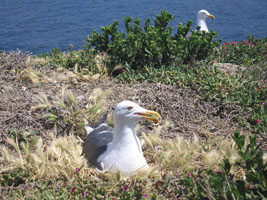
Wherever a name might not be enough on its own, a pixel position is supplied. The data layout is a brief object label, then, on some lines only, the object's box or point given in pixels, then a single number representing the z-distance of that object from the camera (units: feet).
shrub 27.45
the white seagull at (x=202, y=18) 41.34
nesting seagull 14.90
